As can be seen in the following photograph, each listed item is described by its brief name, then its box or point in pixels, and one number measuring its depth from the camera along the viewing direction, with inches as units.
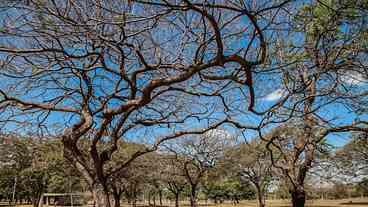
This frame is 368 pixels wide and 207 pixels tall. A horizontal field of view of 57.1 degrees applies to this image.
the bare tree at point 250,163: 956.1
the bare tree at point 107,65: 161.3
